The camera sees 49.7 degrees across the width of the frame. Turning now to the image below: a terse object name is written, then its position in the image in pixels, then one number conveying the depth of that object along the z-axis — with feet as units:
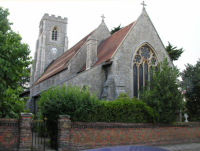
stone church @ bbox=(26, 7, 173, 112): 60.49
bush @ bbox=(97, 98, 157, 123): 39.99
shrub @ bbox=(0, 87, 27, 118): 33.19
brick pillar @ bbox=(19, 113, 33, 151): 30.95
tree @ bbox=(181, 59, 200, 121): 66.49
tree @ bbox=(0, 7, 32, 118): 28.22
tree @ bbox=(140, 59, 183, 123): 45.47
